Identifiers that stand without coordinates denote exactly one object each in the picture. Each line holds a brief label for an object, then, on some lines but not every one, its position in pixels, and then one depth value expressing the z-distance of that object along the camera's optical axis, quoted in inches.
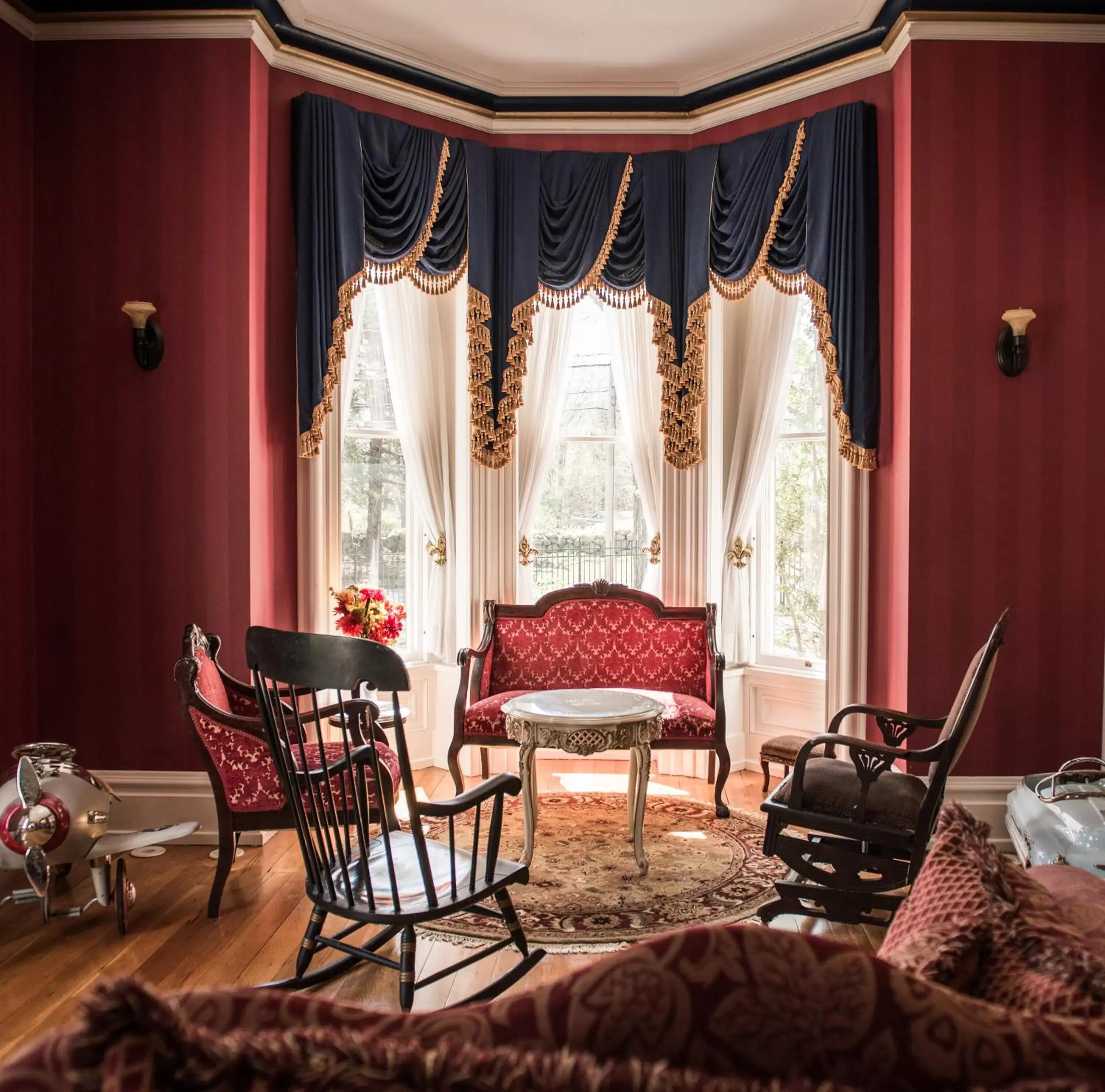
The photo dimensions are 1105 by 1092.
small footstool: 179.2
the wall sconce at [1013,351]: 157.2
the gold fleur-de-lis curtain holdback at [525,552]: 210.5
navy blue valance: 174.4
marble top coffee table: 142.3
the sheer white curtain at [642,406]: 208.5
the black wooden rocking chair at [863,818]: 119.6
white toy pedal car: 120.2
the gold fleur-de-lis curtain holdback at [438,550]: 206.5
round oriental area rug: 129.0
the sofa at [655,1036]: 29.1
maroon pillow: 37.4
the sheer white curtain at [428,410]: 199.9
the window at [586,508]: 215.8
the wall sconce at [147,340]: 156.6
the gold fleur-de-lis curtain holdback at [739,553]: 208.2
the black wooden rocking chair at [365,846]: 93.9
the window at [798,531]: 202.5
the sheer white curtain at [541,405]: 208.2
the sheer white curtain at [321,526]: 179.3
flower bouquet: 178.1
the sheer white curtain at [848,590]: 178.9
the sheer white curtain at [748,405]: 201.5
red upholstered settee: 196.2
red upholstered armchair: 130.1
